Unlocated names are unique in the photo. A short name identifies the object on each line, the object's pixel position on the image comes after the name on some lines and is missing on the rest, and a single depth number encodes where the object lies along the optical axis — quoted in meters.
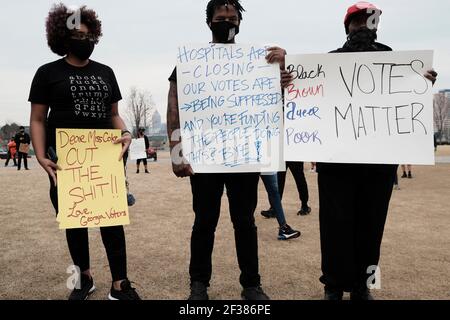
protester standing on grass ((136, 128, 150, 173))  15.69
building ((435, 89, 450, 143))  65.99
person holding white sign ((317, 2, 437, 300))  2.65
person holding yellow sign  2.73
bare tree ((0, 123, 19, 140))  75.81
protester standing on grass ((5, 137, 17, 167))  22.28
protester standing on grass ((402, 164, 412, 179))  12.50
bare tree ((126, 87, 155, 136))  55.97
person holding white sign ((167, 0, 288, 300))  2.79
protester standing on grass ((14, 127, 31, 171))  17.64
